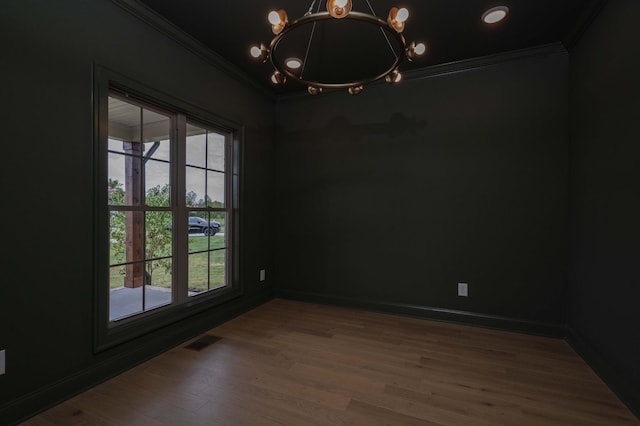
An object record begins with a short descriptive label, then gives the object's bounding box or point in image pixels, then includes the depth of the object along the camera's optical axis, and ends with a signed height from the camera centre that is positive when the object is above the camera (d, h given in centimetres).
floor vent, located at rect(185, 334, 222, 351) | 265 -119
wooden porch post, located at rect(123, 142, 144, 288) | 240 -7
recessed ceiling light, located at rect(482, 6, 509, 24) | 232 +157
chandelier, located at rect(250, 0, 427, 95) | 144 +98
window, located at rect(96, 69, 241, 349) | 218 +2
